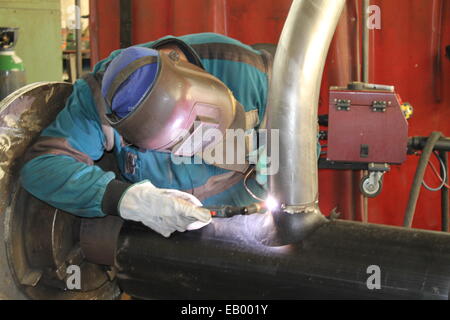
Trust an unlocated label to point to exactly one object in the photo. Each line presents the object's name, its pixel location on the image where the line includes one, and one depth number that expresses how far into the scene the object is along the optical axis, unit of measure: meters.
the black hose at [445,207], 2.04
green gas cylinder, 3.15
